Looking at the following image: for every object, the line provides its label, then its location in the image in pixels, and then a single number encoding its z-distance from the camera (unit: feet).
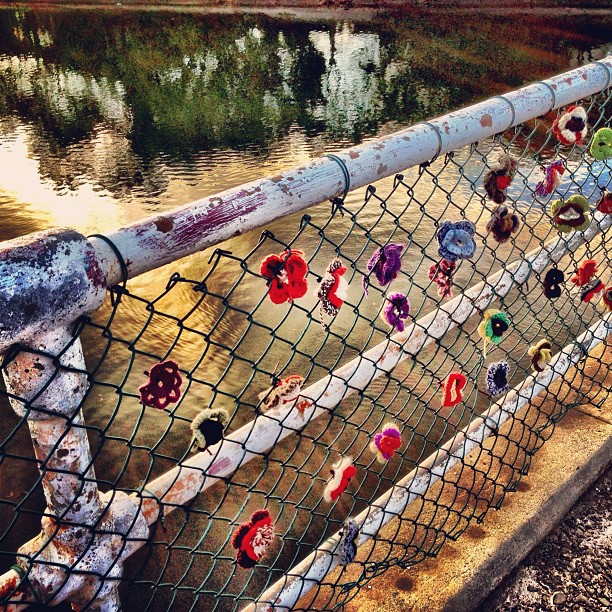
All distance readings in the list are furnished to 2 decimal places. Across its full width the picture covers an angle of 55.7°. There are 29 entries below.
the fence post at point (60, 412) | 2.62
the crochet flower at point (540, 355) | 6.88
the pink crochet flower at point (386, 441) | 5.55
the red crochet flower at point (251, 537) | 4.53
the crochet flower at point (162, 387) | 3.34
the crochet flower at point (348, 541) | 5.35
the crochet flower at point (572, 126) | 6.19
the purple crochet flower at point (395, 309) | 5.13
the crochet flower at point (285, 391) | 4.67
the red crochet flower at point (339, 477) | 5.12
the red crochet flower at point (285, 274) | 3.79
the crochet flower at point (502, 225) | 5.62
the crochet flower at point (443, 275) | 5.47
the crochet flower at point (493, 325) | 5.87
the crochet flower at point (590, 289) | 7.64
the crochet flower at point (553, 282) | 6.50
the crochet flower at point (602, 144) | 6.01
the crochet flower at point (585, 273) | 7.13
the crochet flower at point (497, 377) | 6.28
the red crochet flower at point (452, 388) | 5.85
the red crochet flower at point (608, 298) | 7.84
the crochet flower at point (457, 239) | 4.90
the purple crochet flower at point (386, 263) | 4.66
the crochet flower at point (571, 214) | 6.08
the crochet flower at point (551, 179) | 6.20
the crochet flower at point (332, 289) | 4.29
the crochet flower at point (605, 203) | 7.18
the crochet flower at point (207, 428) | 3.90
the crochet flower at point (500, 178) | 5.40
